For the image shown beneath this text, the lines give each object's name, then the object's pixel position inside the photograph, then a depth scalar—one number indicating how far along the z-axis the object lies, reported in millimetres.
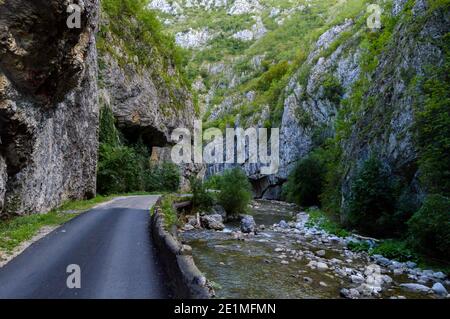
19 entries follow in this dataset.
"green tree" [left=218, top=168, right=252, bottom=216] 25562
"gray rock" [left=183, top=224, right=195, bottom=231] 18719
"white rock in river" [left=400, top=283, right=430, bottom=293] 9391
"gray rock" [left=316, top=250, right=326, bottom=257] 13548
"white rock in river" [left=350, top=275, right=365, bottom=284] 9984
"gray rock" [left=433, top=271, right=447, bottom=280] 10312
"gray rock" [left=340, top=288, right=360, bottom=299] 8662
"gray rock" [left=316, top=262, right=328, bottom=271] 11262
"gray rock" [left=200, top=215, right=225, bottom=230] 19797
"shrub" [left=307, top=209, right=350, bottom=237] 18938
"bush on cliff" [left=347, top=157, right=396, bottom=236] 16125
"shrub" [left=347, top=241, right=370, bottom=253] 14469
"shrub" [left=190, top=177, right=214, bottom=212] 24578
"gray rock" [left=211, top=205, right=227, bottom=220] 24672
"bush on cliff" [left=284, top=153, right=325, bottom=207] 37094
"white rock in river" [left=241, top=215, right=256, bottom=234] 19094
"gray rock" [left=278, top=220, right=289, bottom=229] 22859
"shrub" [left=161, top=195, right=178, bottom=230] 12470
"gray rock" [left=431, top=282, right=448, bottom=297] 9090
